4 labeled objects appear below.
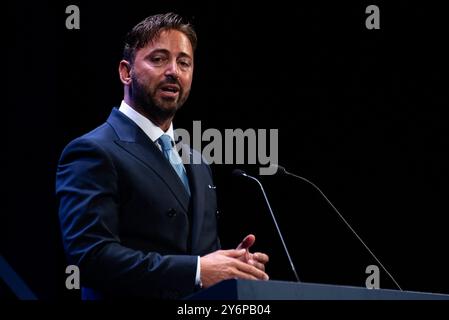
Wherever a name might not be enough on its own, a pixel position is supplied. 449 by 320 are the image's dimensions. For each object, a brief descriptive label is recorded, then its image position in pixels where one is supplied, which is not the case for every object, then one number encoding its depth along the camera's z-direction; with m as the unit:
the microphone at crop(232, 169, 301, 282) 5.12
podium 3.10
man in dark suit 4.11
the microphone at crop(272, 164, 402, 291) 5.12
